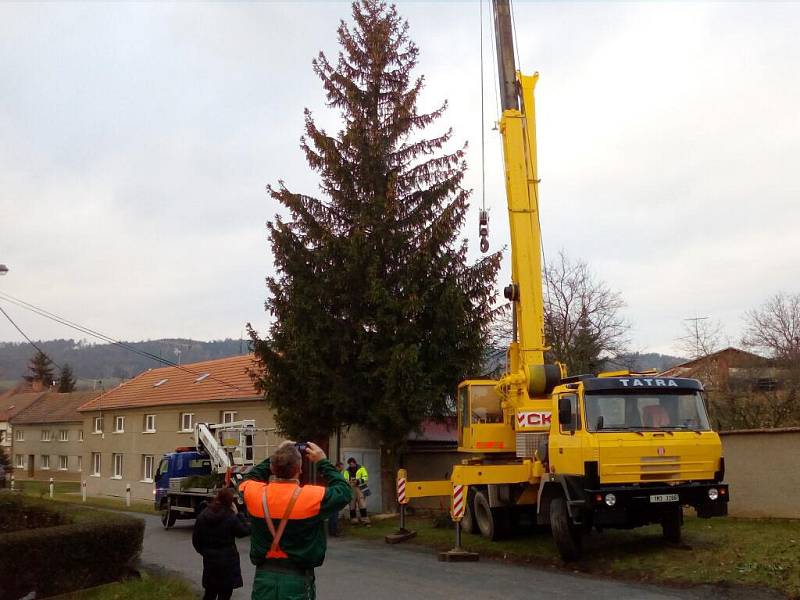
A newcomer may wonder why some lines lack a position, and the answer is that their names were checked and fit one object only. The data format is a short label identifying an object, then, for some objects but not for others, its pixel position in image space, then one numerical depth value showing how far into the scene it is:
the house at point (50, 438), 64.12
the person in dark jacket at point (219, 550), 8.13
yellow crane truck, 11.37
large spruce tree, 19.98
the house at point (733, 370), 31.88
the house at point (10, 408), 76.00
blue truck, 21.03
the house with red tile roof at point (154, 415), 31.17
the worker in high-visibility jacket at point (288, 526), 4.52
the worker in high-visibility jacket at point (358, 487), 20.31
